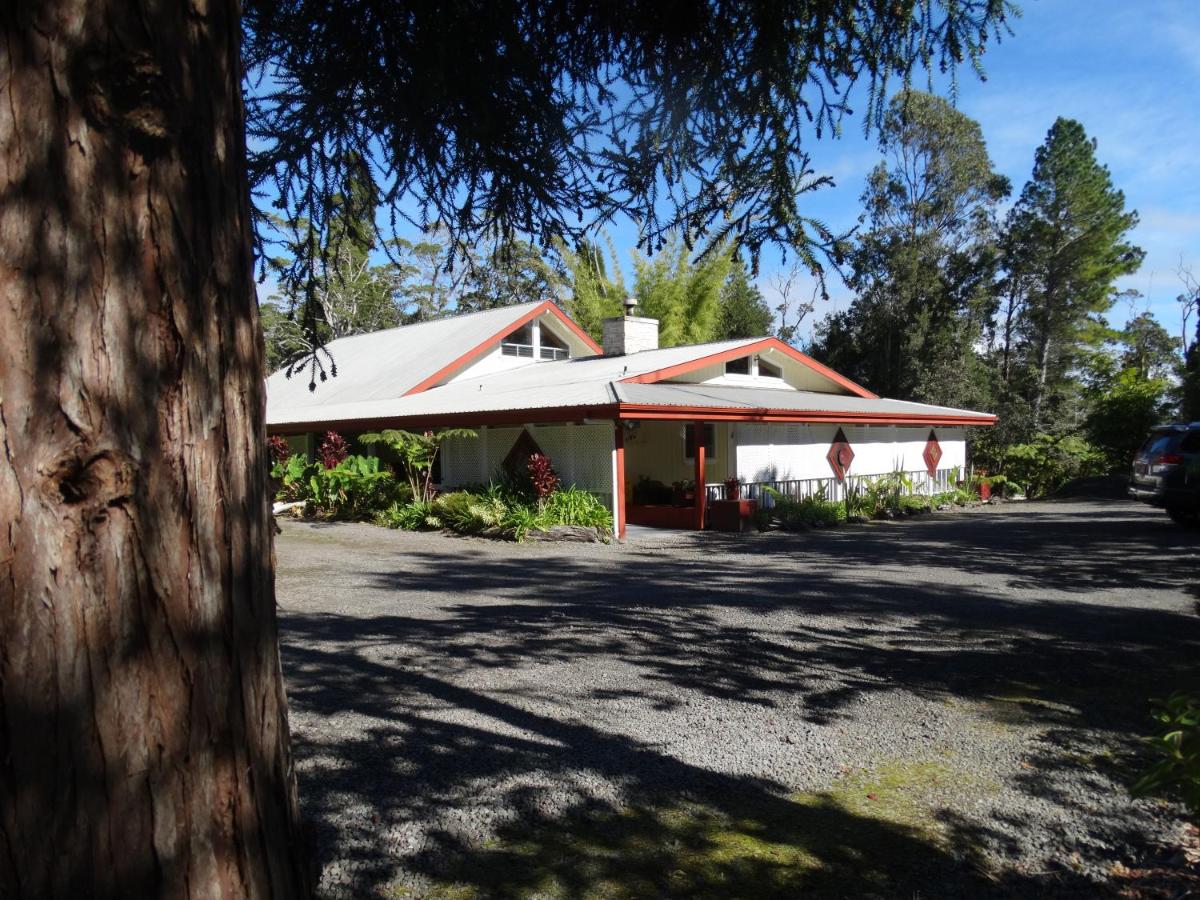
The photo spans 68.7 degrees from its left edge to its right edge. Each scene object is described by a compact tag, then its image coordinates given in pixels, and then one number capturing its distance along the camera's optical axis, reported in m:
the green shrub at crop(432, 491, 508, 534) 16.53
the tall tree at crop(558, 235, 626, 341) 44.28
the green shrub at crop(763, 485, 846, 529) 17.75
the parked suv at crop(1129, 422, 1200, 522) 15.24
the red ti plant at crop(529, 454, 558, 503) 16.91
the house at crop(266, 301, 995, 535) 17.34
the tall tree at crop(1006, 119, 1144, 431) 40.81
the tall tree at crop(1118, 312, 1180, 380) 52.62
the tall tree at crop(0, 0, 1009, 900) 1.44
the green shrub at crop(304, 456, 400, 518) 19.83
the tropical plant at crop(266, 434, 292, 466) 22.69
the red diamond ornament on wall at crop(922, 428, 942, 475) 25.34
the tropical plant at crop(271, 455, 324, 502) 21.36
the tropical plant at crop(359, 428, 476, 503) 18.20
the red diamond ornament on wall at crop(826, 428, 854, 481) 21.92
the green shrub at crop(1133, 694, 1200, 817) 2.58
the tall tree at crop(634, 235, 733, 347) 44.62
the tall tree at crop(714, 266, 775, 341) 48.91
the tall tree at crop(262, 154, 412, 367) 5.64
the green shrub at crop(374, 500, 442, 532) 18.00
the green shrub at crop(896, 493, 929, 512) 21.42
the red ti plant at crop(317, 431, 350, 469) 21.02
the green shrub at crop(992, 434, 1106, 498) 28.92
